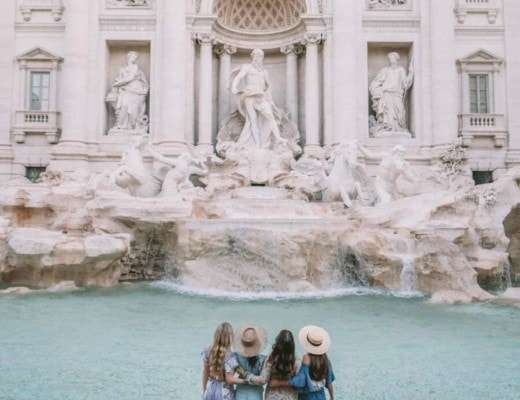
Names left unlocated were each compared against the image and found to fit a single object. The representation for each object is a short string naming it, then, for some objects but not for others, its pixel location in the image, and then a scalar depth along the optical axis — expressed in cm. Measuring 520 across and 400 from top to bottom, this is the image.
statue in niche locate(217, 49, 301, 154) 1511
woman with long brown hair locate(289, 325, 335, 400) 302
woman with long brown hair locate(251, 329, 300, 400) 300
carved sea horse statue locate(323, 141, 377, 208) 1273
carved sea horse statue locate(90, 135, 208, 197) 1281
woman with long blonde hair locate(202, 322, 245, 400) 312
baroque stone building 1548
